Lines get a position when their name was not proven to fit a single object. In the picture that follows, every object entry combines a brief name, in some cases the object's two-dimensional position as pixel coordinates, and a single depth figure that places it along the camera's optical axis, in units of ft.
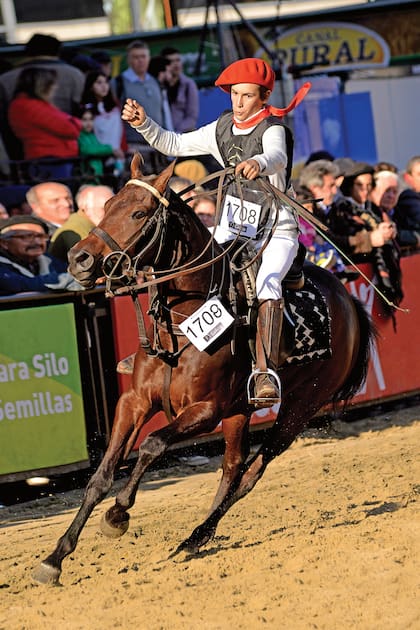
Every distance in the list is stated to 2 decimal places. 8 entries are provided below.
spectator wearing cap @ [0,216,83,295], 61.36
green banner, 58.49
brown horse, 42.06
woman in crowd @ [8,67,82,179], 80.94
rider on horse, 45.57
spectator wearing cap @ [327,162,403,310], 74.18
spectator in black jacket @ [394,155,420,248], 85.61
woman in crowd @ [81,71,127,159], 83.66
